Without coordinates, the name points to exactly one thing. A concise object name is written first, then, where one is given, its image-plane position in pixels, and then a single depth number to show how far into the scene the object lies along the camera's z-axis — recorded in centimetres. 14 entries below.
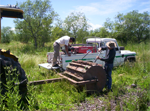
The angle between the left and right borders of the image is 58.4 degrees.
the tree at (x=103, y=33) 3031
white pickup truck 659
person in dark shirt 492
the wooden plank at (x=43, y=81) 375
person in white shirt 659
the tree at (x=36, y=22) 1681
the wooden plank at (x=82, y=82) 404
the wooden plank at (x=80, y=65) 442
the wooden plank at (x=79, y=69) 436
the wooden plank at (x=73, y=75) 431
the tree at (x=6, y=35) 1903
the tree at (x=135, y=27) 2330
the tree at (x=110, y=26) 2858
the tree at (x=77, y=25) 2088
